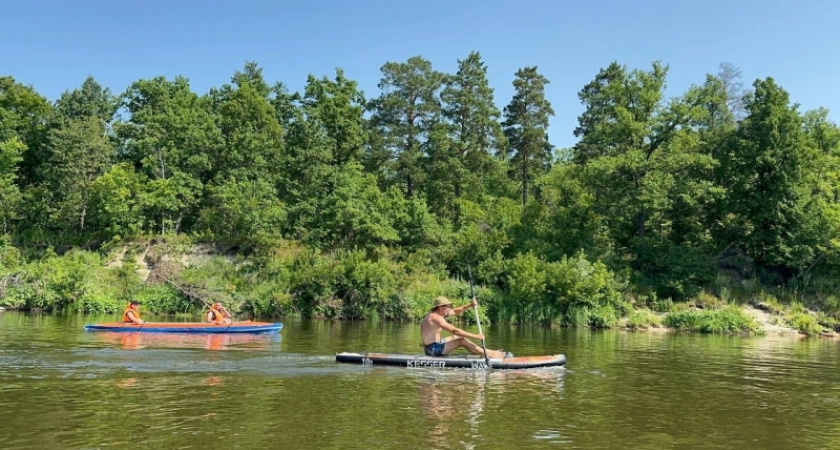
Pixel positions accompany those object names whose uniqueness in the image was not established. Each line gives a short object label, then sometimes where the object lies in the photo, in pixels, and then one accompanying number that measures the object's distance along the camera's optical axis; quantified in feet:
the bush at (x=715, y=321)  118.42
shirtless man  58.40
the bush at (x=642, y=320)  123.24
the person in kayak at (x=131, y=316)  88.33
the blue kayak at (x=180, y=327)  85.35
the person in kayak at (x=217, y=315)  92.48
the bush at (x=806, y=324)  119.03
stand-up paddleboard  57.67
